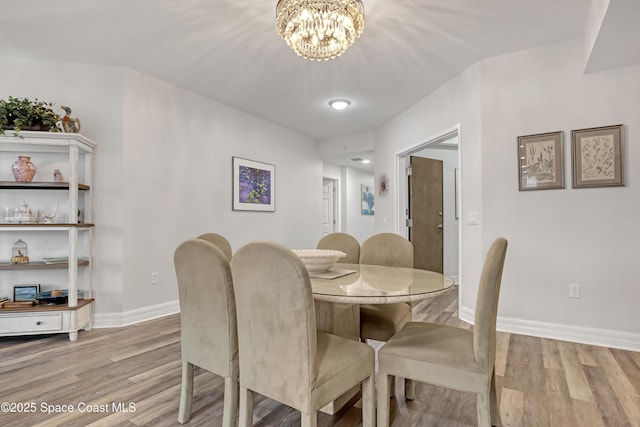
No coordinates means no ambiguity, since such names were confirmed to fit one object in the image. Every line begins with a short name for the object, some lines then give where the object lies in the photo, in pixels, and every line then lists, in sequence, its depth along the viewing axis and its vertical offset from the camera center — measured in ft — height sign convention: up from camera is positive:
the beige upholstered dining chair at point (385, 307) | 6.75 -1.87
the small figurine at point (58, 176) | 9.96 +1.30
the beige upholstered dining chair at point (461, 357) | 4.39 -1.92
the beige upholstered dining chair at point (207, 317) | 4.97 -1.51
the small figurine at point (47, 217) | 9.84 +0.10
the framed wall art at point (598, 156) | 8.80 +1.59
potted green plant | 9.10 +2.89
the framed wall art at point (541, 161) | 9.50 +1.58
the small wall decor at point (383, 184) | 16.84 +1.68
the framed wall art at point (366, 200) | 27.86 +1.49
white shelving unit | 9.19 -0.33
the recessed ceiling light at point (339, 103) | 13.79 +4.76
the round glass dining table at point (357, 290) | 4.60 -1.08
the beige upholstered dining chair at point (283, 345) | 4.01 -1.60
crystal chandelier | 6.44 +3.87
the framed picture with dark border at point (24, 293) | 9.75 -2.11
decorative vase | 9.52 +1.46
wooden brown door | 16.02 +0.20
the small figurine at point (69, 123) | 9.75 +2.84
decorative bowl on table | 6.01 -0.74
